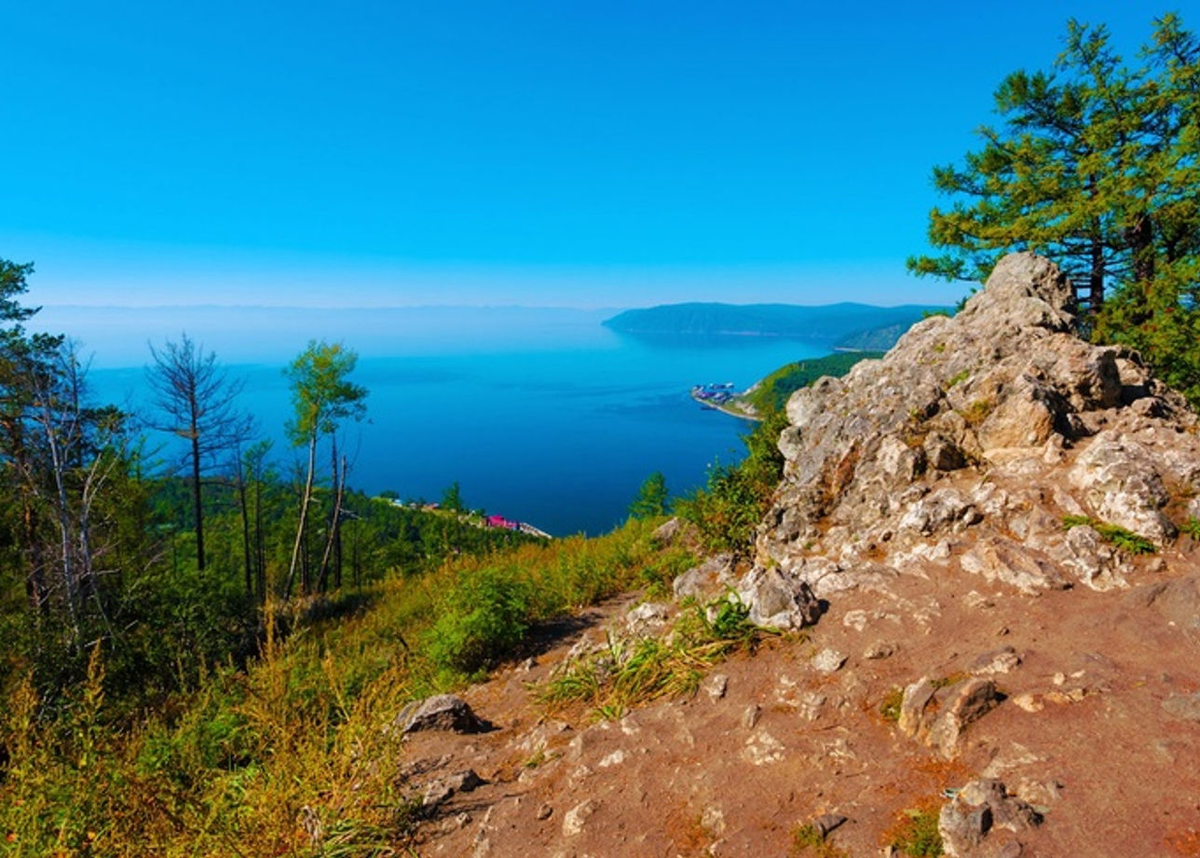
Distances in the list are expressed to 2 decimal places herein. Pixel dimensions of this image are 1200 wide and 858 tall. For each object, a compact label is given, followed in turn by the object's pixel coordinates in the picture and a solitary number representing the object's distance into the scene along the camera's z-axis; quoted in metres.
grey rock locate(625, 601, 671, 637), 6.66
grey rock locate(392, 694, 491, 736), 5.91
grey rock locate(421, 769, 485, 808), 4.18
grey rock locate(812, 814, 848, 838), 3.08
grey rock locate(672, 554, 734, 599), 7.55
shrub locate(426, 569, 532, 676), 8.30
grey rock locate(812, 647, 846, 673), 4.45
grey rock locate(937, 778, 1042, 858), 2.73
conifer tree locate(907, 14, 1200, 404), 10.99
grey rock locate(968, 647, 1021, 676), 3.92
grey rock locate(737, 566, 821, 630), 5.03
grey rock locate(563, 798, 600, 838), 3.59
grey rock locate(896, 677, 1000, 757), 3.51
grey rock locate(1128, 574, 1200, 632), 4.07
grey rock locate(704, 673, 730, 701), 4.53
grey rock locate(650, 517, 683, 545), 12.46
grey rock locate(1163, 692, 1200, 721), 3.26
